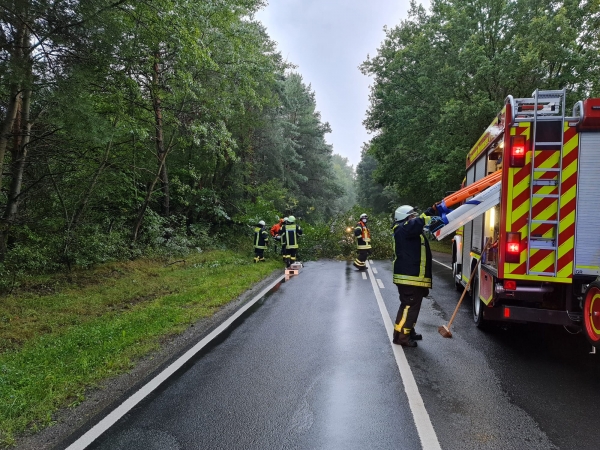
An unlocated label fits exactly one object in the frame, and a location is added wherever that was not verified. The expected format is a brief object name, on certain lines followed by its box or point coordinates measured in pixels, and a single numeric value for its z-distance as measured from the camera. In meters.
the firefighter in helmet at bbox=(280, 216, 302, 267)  13.47
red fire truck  4.36
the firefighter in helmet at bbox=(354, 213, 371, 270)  13.05
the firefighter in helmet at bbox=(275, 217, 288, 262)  13.82
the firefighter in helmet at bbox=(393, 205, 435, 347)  5.31
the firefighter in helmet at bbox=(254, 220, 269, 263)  13.83
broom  5.77
